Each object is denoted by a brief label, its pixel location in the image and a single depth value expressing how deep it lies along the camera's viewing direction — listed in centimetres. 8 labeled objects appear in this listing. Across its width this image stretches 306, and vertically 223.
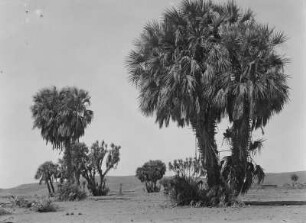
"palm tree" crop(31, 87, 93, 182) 4028
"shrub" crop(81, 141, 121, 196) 5388
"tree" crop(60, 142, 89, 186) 5407
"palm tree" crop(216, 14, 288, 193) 2183
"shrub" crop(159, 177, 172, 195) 2281
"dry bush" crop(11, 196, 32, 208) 2481
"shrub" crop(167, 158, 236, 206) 2192
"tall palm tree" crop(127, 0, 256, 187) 2200
